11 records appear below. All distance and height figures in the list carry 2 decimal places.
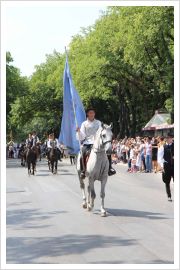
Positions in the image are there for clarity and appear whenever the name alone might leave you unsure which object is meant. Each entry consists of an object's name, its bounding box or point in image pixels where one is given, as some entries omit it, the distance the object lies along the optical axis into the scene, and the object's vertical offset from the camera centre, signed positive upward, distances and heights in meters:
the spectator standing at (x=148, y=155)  30.25 -0.35
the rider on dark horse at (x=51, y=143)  30.97 +0.32
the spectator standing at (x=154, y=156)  30.95 -0.42
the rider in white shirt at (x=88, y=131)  13.93 +0.42
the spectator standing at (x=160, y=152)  27.44 -0.19
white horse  13.16 -0.29
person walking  16.89 -0.43
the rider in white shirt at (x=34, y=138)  30.64 +0.58
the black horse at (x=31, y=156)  30.34 -0.35
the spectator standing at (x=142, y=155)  31.16 -0.36
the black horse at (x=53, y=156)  30.50 -0.36
